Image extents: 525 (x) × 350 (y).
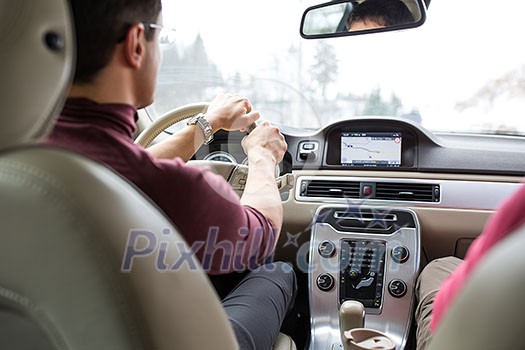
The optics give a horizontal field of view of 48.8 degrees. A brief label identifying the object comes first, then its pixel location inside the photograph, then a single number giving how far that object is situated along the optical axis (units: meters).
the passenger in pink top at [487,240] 0.60
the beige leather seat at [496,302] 0.53
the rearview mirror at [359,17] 1.84
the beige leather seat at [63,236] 0.66
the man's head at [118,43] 0.87
